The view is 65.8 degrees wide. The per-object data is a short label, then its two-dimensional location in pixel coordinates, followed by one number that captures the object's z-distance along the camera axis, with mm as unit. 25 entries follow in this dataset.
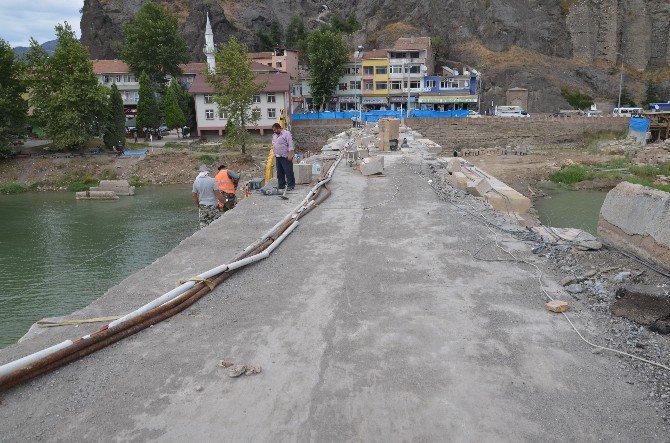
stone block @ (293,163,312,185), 12680
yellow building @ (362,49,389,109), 57531
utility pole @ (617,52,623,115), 54334
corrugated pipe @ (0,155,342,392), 3943
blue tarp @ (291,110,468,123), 48406
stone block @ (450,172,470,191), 12070
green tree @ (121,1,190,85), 51938
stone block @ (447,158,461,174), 14133
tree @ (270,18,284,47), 70688
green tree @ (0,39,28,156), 35562
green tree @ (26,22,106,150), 36031
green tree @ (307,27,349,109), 54250
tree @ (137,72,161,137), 43250
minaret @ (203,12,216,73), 50062
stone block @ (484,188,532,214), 10789
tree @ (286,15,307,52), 71000
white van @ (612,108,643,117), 52056
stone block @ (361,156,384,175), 14070
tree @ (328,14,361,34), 72188
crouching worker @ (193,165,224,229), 9922
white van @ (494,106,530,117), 53156
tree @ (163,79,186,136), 42969
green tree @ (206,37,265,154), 37056
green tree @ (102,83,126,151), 39062
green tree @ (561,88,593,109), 62594
